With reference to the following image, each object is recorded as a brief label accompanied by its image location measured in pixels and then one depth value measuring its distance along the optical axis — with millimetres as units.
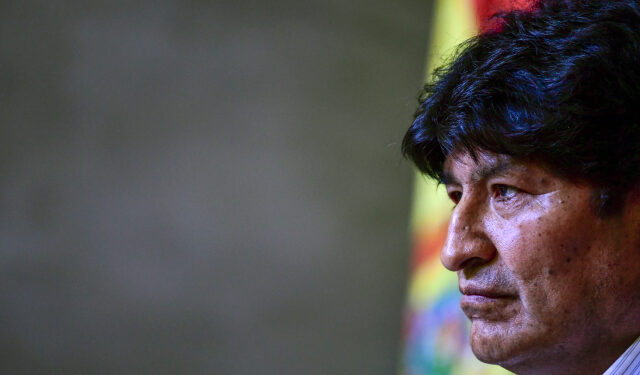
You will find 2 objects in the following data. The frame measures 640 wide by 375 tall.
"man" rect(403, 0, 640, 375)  2643
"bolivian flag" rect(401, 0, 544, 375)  3295
